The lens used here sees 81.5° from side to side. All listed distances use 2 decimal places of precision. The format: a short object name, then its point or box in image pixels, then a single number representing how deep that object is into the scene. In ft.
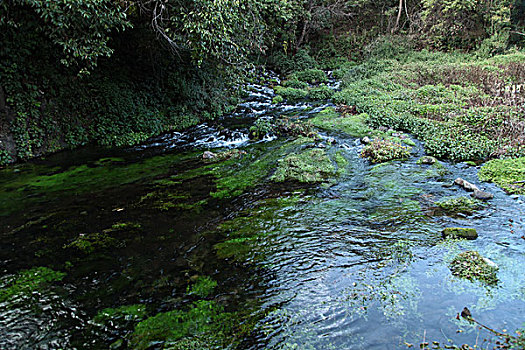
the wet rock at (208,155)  32.37
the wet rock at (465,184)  20.58
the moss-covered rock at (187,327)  10.41
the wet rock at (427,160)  26.08
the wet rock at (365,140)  32.38
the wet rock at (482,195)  19.47
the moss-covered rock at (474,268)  12.68
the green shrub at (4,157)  30.19
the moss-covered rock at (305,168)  24.97
